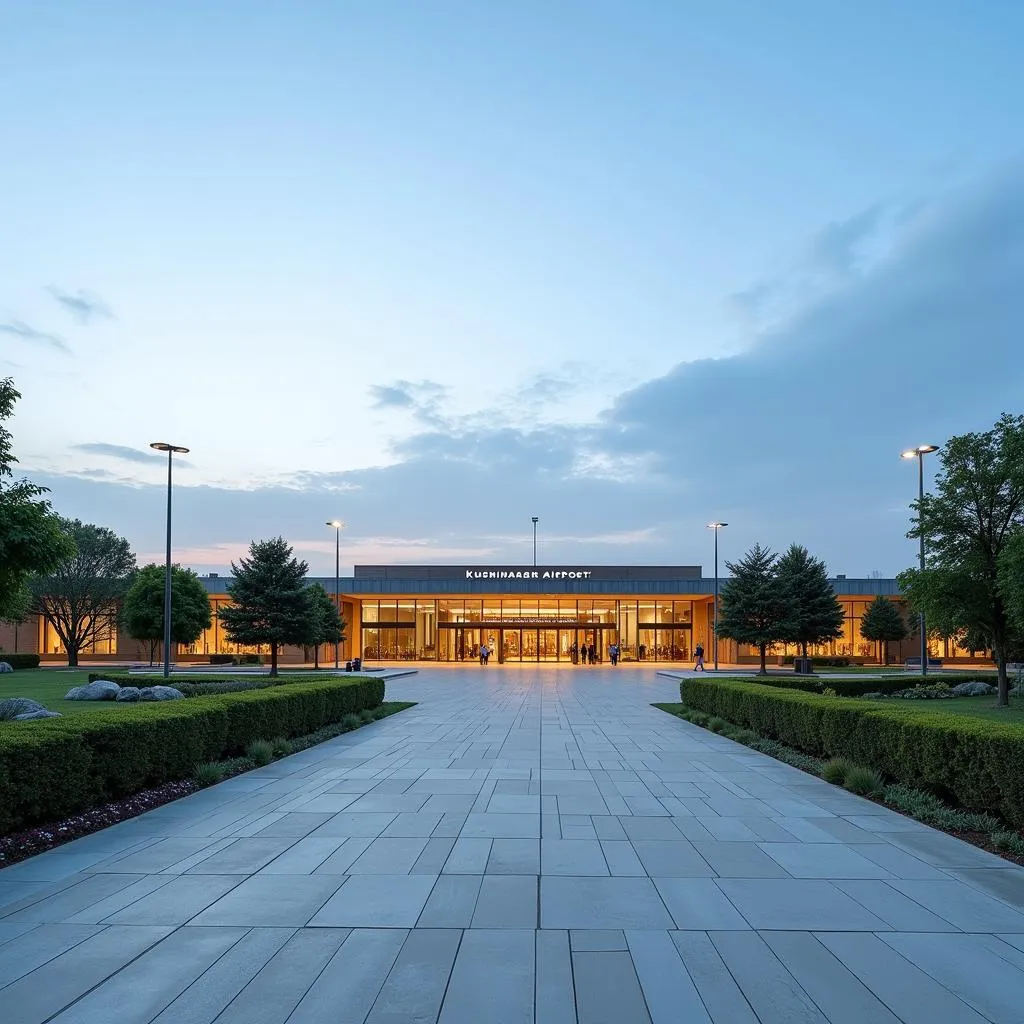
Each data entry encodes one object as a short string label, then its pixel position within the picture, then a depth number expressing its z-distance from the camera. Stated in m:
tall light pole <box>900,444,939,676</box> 27.16
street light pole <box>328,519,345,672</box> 46.10
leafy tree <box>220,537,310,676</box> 37.94
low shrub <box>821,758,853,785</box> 11.63
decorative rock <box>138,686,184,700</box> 23.67
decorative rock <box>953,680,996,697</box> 31.30
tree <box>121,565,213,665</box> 45.84
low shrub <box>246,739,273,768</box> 13.27
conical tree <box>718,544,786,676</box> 39.69
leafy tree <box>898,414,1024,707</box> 25.83
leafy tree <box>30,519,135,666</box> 51.44
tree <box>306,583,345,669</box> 38.72
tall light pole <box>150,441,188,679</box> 28.51
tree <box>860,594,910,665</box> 55.88
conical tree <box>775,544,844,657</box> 42.72
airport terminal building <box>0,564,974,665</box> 61.28
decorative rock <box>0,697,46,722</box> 18.33
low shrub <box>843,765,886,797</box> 10.74
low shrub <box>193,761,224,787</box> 11.32
